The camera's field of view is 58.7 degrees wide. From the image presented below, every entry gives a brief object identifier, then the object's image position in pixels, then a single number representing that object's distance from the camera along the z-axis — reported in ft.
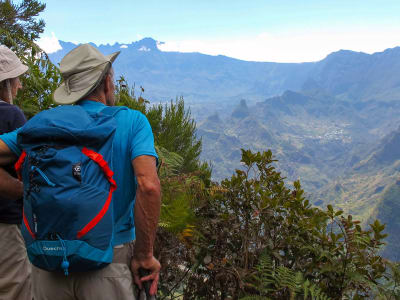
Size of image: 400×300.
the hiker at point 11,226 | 6.52
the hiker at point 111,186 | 4.08
